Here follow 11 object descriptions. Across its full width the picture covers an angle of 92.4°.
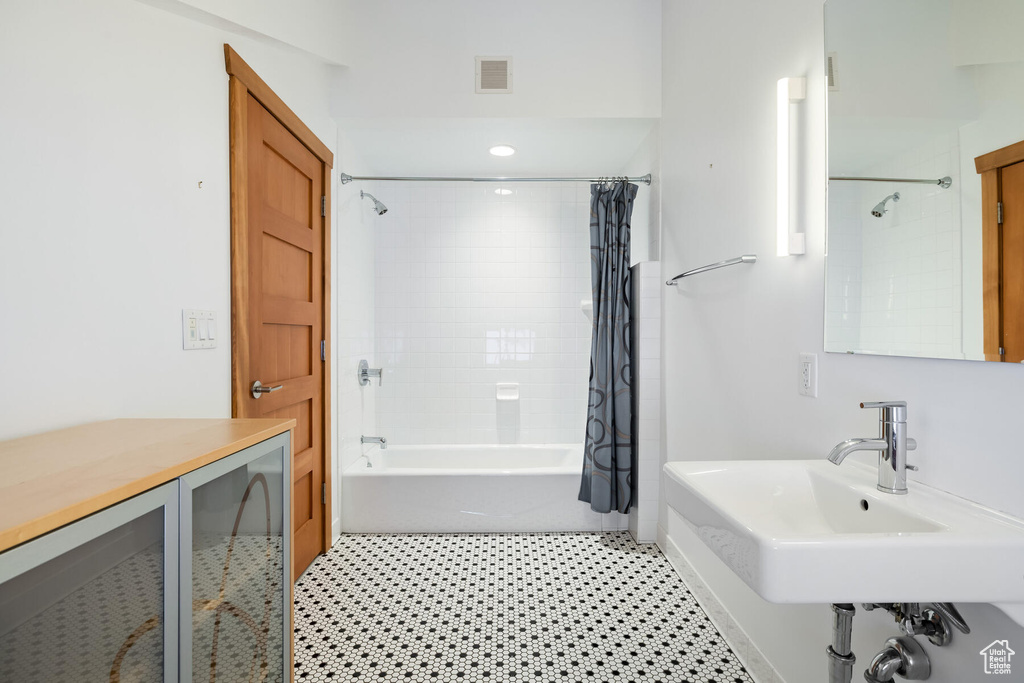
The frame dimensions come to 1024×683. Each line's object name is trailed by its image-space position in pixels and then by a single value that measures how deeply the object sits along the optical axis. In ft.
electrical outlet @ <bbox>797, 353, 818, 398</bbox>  4.33
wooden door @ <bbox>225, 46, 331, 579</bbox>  5.55
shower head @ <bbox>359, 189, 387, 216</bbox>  9.98
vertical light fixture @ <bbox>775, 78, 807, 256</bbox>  4.40
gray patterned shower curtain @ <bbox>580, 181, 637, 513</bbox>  8.62
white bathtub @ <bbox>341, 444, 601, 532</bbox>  8.71
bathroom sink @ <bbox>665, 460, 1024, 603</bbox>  2.49
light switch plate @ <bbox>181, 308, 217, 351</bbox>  4.72
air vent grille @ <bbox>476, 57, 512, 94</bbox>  8.10
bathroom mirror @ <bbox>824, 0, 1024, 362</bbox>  2.72
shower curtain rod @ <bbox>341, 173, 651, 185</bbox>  8.61
